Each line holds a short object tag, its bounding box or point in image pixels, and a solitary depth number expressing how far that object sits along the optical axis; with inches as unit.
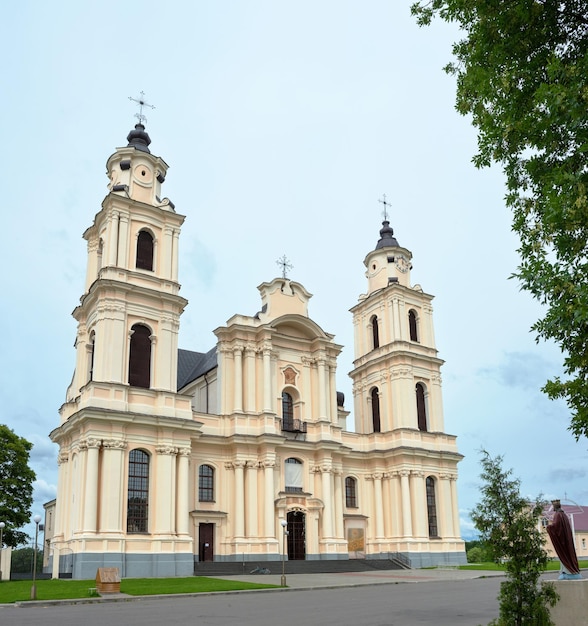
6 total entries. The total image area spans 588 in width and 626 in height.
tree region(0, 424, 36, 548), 1587.1
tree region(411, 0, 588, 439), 395.9
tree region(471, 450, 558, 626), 430.6
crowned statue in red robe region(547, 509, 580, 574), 514.6
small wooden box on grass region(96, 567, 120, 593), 867.5
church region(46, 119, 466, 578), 1357.0
